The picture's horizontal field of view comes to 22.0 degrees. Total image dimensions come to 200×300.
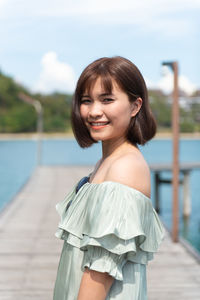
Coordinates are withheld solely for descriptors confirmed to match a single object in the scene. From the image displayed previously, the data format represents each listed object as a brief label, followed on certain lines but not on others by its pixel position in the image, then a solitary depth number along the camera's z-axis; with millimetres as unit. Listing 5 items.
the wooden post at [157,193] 17797
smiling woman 1360
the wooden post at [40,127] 23995
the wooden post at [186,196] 17391
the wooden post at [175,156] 7117
